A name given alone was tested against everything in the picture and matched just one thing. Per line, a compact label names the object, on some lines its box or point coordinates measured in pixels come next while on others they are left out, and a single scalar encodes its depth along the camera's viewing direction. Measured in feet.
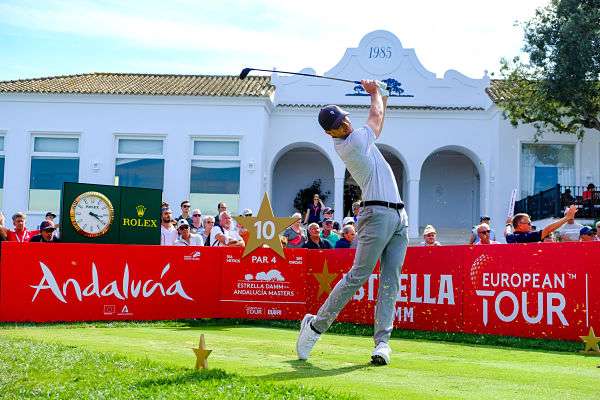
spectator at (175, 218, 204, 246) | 40.73
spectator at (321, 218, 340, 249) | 45.42
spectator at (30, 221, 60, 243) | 37.52
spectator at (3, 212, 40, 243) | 39.63
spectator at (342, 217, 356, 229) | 43.48
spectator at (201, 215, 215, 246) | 43.86
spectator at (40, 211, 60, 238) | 48.83
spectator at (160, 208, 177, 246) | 42.73
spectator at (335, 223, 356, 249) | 39.83
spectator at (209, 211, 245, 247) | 40.53
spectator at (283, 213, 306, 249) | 43.29
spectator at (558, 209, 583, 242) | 39.78
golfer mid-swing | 19.16
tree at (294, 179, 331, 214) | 97.45
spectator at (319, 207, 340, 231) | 52.06
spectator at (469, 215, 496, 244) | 44.18
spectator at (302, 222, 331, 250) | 41.04
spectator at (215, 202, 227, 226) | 46.80
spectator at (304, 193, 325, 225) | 67.46
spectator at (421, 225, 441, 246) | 39.34
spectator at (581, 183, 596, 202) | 77.81
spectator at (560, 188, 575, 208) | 78.64
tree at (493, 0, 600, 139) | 76.38
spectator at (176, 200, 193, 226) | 49.78
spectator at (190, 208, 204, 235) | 48.62
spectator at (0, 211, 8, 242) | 37.47
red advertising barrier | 29.43
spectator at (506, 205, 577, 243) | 31.88
